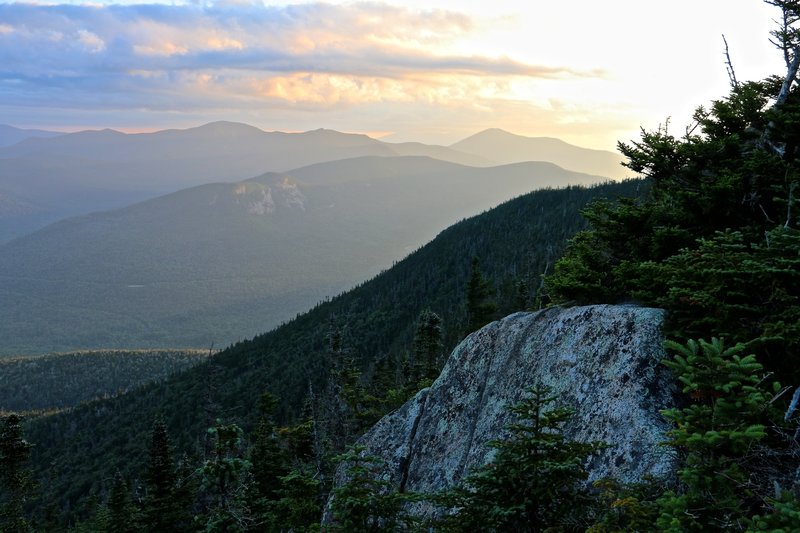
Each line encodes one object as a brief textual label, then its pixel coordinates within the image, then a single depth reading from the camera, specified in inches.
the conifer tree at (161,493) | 1259.8
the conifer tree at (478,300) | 1902.1
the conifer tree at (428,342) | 1841.8
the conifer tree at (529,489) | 323.6
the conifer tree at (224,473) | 526.6
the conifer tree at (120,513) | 1357.9
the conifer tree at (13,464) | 1125.7
